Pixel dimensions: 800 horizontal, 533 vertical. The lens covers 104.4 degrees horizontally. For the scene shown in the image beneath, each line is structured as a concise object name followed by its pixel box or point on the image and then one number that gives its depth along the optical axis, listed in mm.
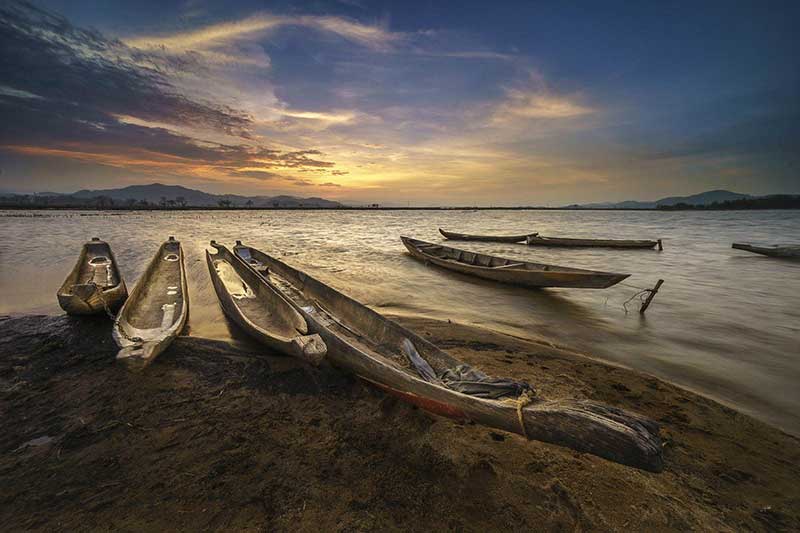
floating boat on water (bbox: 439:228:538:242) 25609
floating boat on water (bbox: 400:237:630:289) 8164
